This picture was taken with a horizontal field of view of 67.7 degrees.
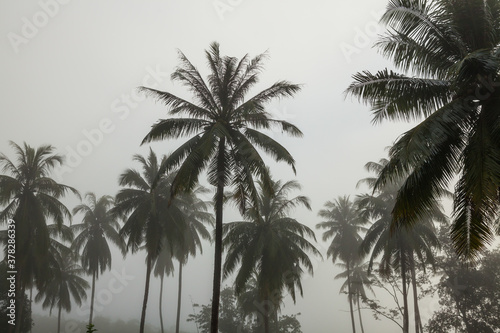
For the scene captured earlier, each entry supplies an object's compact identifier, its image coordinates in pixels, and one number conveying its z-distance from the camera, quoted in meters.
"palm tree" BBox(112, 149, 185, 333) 25.09
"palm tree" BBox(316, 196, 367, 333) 39.72
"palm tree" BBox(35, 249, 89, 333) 37.94
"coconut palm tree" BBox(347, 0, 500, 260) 8.00
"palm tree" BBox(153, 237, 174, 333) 42.69
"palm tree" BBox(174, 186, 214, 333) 34.91
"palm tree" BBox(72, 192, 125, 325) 36.62
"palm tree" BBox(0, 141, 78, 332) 24.16
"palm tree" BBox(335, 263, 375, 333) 47.84
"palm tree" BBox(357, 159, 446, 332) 25.66
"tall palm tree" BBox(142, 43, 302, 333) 16.39
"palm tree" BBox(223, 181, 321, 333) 23.53
